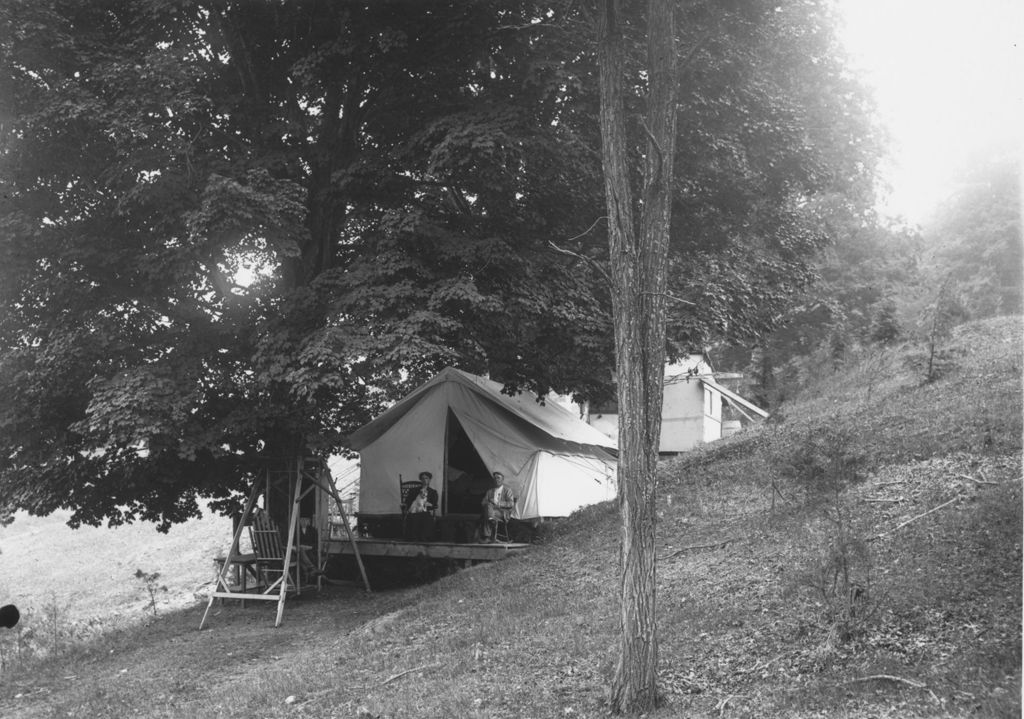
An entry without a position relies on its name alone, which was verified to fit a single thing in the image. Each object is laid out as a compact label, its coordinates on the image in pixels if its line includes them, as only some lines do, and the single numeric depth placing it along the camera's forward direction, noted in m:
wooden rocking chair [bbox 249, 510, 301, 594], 14.41
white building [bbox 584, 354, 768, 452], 34.25
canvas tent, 17.97
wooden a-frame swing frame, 13.23
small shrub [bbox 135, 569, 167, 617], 14.44
